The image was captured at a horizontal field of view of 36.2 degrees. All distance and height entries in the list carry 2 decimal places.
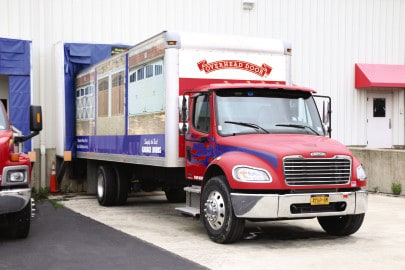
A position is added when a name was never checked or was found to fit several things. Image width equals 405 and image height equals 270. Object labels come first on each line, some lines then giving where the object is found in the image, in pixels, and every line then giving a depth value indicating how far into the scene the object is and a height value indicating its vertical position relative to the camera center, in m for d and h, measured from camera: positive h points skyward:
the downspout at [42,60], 16.38 +1.98
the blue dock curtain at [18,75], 15.10 +1.47
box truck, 8.39 +0.00
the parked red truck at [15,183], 8.55 -0.67
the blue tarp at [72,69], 15.55 +1.69
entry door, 20.66 +0.49
